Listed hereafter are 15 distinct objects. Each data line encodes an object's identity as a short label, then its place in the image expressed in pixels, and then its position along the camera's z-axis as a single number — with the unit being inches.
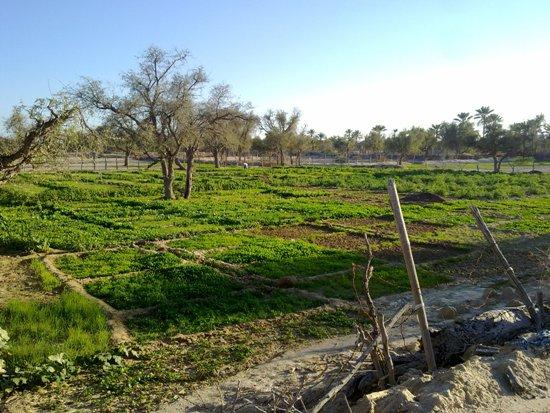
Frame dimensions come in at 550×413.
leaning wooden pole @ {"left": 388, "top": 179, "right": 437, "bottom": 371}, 218.2
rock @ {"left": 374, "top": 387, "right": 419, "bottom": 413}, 179.2
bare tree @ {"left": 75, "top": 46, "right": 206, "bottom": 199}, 1008.9
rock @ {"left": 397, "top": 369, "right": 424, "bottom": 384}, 215.4
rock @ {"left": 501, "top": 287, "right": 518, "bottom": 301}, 412.2
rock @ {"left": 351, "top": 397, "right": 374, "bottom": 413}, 183.6
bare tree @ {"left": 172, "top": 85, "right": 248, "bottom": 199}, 1018.7
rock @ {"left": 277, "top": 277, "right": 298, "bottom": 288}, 433.1
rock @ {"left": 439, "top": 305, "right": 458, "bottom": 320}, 370.3
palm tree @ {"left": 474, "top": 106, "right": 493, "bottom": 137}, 3242.4
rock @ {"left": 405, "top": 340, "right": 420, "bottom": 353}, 276.9
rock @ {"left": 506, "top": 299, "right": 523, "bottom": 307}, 356.6
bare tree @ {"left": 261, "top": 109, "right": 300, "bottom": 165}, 2714.1
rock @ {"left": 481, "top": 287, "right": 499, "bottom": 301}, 412.3
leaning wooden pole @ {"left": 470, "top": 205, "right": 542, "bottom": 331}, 268.0
